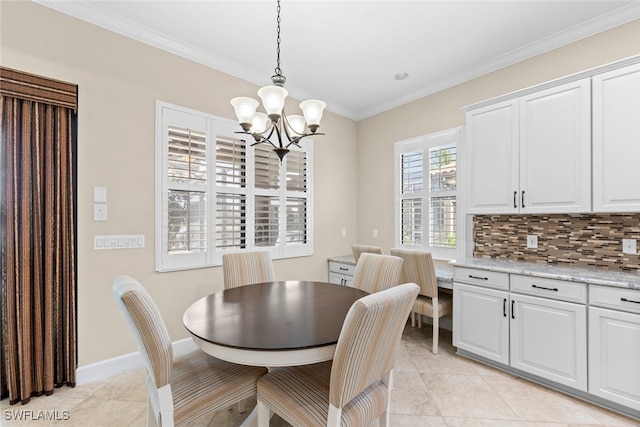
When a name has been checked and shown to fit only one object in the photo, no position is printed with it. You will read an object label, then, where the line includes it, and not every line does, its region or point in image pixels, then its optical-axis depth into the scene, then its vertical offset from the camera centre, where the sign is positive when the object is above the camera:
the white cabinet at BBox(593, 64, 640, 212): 2.01 +0.55
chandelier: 1.80 +0.68
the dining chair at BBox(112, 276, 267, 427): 1.23 -0.84
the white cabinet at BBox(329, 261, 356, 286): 3.71 -0.79
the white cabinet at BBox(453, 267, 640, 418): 1.86 -0.87
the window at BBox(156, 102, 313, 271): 2.67 +0.21
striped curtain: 1.96 -0.16
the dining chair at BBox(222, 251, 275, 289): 2.52 -0.50
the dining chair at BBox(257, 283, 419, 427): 1.14 -0.76
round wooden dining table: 1.23 -0.57
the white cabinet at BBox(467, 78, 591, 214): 2.22 +0.54
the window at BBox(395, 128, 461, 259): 3.36 +0.27
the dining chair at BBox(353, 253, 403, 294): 2.24 -0.47
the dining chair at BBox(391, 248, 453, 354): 2.75 -0.65
